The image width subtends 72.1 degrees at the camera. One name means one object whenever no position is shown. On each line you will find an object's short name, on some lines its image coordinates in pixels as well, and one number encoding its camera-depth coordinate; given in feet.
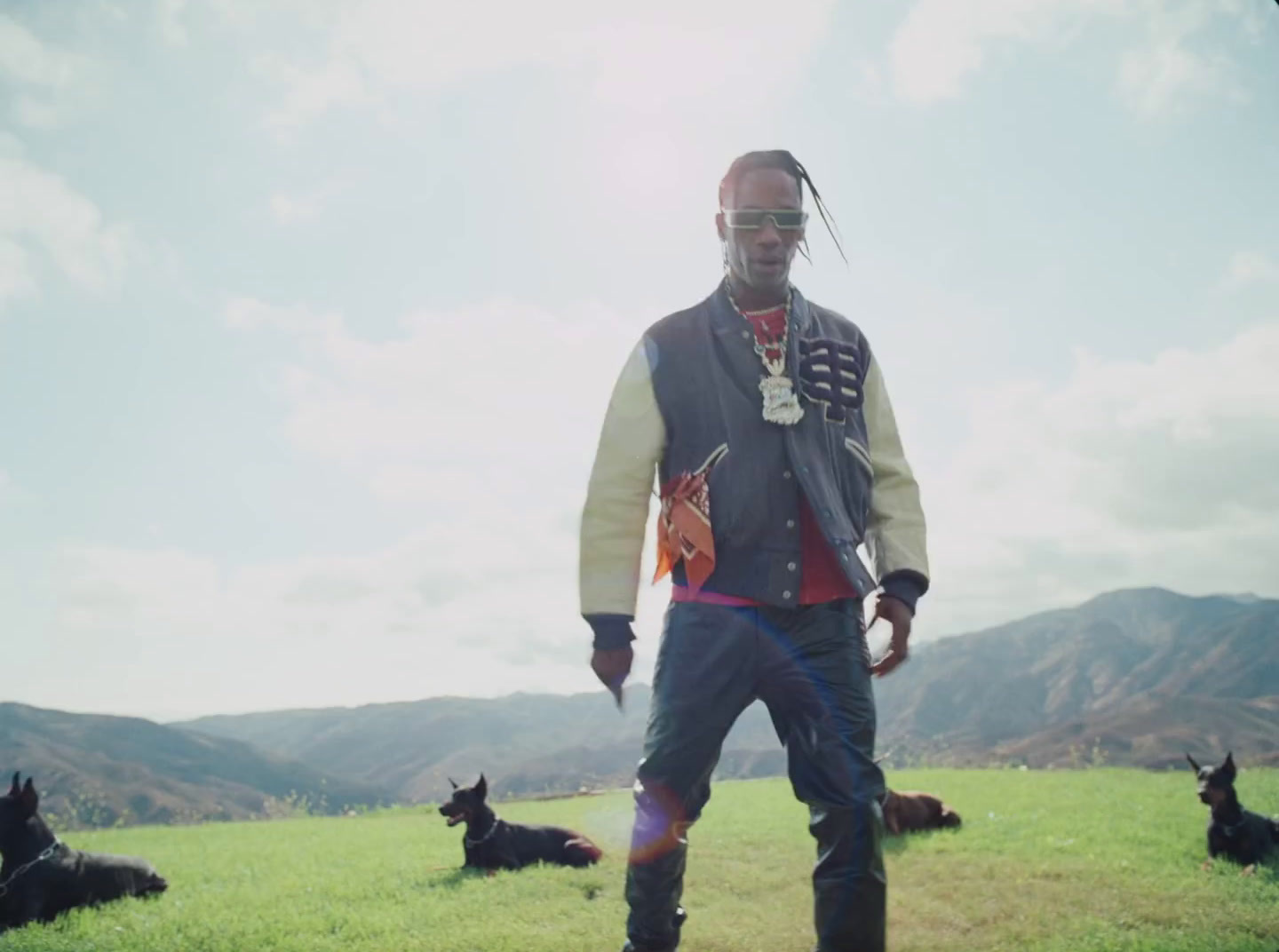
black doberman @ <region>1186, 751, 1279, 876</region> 21.48
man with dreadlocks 10.88
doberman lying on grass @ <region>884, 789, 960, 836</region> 26.61
